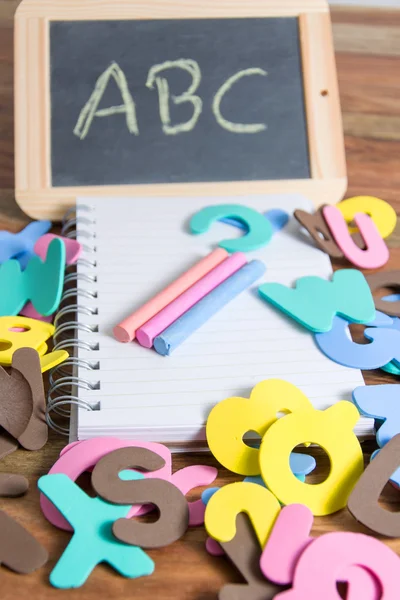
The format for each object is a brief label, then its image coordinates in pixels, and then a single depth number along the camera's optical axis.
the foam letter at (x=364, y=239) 0.82
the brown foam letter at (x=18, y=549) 0.66
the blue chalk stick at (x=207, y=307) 0.74
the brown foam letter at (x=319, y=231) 0.81
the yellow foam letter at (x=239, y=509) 0.66
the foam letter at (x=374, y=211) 0.85
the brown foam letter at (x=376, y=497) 0.67
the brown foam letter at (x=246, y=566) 0.64
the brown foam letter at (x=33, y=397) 0.71
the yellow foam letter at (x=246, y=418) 0.70
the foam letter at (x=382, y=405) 0.71
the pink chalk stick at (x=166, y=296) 0.75
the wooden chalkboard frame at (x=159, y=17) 0.84
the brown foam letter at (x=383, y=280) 0.80
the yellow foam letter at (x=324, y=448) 0.68
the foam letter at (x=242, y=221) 0.81
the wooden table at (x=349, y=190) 0.66
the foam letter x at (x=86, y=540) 0.65
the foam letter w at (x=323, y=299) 0.76
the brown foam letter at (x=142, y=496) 0.66
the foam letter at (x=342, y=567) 0.64
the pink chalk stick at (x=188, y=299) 0.74
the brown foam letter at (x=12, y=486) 0.69
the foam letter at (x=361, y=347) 0.74
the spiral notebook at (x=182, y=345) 0.71
